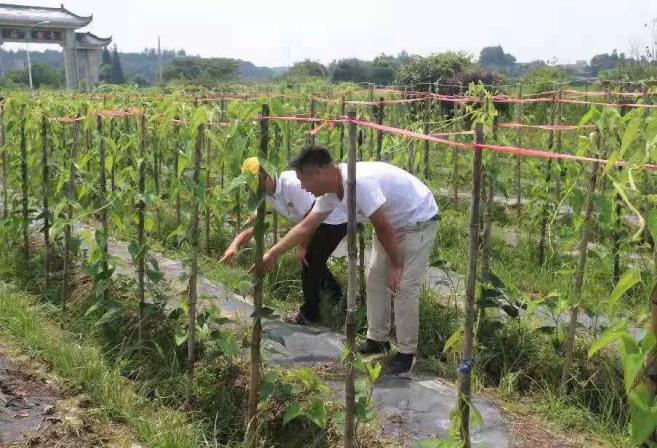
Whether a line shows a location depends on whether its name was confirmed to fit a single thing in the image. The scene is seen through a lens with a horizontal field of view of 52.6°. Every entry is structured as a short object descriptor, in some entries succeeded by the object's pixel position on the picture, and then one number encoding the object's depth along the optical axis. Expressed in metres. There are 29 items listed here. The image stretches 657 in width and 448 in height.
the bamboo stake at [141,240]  3.52
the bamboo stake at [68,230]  4.35
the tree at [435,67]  18.34
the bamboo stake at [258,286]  2.70
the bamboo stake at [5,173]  5.27
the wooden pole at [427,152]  6.80
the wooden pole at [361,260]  4.09
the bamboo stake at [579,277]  3.02
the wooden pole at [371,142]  5.93
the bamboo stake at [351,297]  2.46
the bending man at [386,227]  3.09
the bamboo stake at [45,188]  4.55
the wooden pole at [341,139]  5.51
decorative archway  37.41
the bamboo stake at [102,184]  3.96
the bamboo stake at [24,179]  4.80
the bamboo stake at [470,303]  2.03
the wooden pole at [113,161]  4.69
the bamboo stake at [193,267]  3.07
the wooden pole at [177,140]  4.73
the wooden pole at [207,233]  5.56
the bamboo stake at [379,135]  4.13
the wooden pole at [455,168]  6.33
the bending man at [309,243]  3.96
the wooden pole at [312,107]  5.92
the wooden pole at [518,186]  6.77
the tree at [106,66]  62.98
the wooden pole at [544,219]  5.32
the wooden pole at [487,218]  3.73
